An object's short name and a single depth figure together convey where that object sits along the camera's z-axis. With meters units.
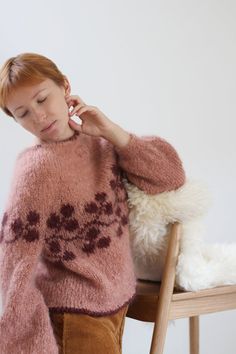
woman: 0.95
